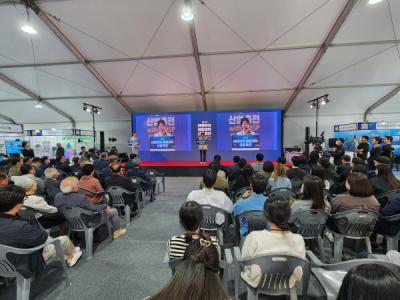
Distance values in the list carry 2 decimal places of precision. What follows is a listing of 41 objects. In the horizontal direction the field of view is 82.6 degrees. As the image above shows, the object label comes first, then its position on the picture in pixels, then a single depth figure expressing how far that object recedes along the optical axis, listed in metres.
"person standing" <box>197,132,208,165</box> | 10.09
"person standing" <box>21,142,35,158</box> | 6.91
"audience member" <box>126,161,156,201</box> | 4.80
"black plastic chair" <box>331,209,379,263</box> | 2.35
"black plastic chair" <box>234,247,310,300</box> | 1.50
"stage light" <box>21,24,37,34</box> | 6.32
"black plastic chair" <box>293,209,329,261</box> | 2.43
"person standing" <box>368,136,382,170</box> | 5.73
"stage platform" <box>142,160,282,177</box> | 9.11
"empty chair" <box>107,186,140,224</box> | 3.89
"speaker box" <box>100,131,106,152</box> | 12.72
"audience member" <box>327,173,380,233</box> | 2.46
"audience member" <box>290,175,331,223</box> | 2.46
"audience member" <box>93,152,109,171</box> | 5.76
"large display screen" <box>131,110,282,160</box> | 10.50
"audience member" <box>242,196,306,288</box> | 1.55
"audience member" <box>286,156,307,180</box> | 4.02
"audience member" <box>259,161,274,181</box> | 3.88
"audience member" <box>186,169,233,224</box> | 2.71
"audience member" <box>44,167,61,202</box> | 3.66
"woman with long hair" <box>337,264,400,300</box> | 0.60
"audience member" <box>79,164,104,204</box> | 3.49
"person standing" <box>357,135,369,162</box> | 6.54
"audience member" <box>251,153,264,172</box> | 5.00
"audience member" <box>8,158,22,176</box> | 4.50
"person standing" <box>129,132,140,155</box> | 10.18
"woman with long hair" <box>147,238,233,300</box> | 0.65
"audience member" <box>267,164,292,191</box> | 3.43
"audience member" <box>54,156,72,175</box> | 5.47
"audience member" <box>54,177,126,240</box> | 2.83
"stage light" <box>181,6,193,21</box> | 4.83
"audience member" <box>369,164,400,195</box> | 3.14
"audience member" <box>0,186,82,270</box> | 1.82
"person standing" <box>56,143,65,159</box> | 8.49
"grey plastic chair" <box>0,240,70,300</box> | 1.81
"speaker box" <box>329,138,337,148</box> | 10.13
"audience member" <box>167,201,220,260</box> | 1.45
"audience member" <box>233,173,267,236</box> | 2.46
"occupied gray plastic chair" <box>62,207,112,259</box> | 2.82
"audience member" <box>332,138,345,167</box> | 6.49
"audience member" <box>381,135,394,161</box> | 5.83
